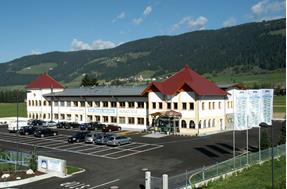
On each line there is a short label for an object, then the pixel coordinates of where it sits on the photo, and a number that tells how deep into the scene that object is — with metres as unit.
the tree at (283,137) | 41.31
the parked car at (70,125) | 68.62
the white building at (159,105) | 58.47
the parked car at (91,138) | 49.47
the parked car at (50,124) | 70.94
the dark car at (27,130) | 61.09
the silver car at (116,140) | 46.84
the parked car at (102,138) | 47.81
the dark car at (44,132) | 58.03
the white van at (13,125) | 66.14
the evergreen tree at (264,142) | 39.31
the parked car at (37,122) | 72.25
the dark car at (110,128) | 62.57
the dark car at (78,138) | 51.00
